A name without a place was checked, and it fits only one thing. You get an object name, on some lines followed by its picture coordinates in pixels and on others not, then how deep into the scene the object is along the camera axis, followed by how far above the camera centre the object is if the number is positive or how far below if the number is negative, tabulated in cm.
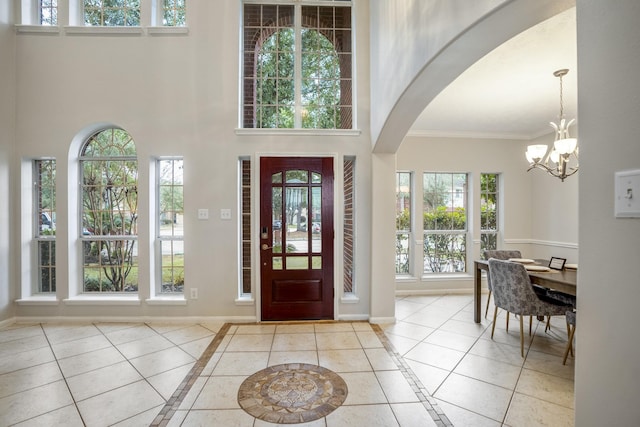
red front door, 354 -33
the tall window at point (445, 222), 507 -20
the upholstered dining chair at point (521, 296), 276 -84
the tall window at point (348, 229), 377 -24
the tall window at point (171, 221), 372 -12
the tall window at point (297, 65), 372 +188
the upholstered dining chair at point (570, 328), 251 -107
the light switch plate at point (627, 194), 76 +4
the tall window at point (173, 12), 365 +251
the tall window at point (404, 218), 502 -13
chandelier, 288 +62
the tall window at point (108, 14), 365 +249
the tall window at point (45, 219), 367 -9
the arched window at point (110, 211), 372 +1
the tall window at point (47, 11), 366 +253
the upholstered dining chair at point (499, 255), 382 -59
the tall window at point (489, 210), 514 +0
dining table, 251 -65
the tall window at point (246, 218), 367 -8
